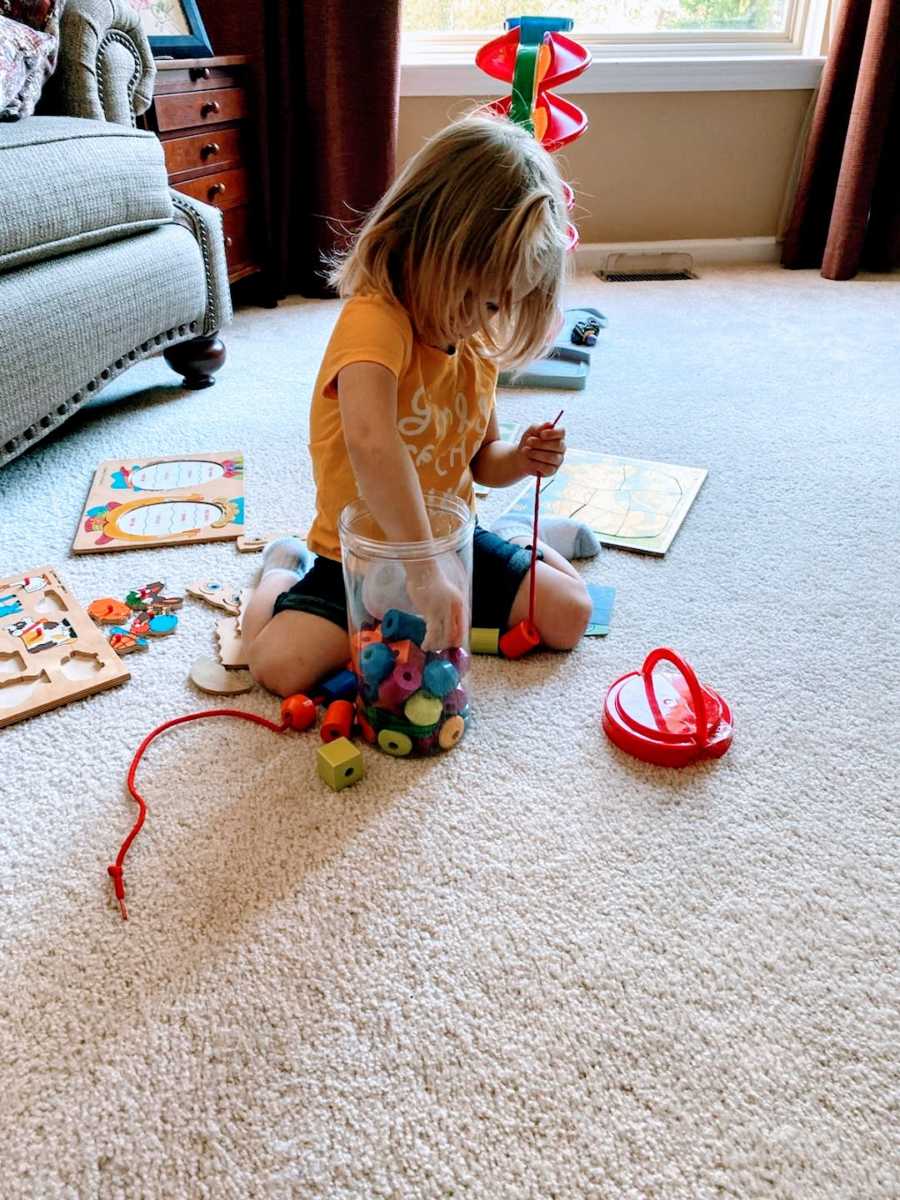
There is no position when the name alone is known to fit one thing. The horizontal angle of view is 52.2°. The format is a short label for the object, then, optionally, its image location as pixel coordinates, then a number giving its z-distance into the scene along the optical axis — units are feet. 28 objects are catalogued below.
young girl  2.46
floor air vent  8.42
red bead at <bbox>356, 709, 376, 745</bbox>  2.76
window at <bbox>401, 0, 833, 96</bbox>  7.89
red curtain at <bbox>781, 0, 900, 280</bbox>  7.24
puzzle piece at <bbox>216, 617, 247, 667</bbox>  3.08
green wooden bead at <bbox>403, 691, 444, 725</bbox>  2.65
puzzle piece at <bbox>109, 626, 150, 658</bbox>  3.14
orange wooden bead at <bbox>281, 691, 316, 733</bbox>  2.79
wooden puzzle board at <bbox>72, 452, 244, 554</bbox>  3.81
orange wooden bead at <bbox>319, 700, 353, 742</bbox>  2.73
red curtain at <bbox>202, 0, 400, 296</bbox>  6.68
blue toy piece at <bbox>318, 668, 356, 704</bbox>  2.86
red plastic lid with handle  2.65
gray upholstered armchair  3.85
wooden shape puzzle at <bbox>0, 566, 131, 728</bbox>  2.90
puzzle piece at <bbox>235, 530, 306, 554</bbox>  3.75
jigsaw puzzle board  3.94
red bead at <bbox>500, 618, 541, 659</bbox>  3.14
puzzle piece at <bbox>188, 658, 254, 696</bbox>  2.97
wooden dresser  5.93
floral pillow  4.27
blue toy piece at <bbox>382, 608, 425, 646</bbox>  2.66
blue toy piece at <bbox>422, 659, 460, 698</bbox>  2.64
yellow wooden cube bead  2.54
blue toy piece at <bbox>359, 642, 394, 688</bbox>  2.64
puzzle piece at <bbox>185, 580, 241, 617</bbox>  3.37
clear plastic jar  2.61
